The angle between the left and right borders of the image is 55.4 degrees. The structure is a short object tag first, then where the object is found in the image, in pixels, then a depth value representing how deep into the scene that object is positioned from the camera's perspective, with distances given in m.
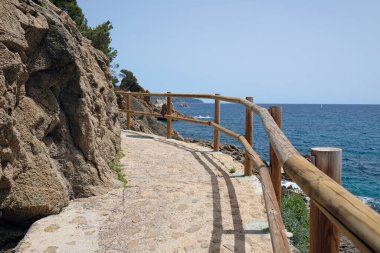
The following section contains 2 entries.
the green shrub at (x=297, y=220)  4.39
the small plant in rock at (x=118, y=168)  5.70
